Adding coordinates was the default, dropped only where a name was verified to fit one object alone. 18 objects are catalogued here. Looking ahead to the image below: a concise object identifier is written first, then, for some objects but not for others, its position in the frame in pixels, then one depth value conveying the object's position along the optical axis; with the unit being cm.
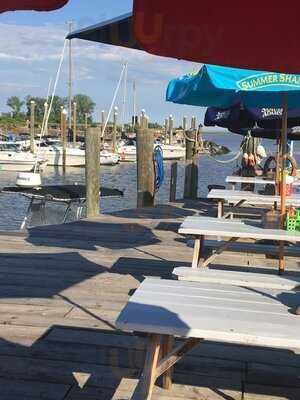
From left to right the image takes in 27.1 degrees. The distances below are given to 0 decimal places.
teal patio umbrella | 495
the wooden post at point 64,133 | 4172
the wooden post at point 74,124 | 5198
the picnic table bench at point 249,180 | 941
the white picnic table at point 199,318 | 236
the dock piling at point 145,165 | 1219
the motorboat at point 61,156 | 4350
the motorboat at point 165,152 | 5153
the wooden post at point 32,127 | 4428
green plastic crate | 485
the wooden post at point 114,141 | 5146
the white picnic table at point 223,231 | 458
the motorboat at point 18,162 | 3862
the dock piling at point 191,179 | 1359
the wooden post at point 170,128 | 6312
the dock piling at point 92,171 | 1086
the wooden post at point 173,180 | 1311
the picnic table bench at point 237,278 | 335
